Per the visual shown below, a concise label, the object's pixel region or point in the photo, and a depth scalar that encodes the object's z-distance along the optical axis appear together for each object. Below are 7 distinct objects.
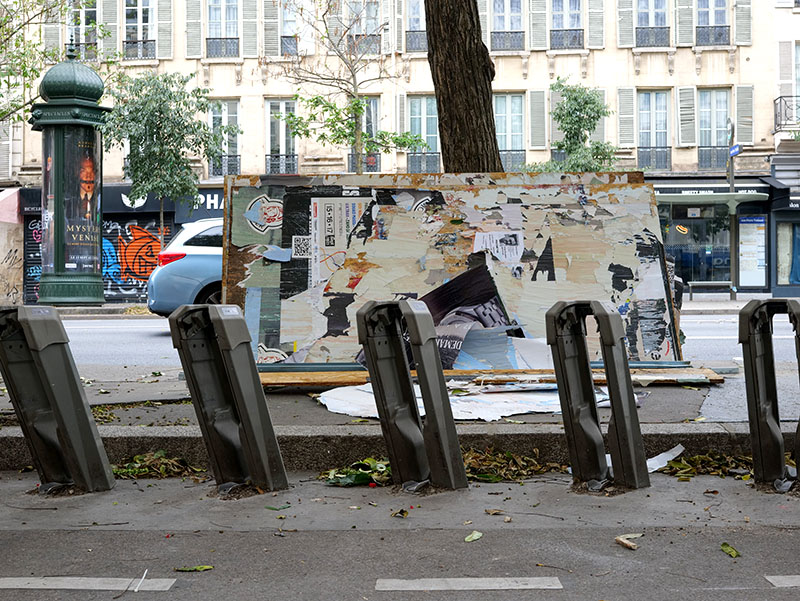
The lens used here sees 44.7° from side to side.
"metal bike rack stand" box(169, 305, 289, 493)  4.44
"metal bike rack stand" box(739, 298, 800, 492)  4.48
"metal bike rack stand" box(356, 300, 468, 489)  4.44
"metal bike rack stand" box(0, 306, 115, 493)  4.49
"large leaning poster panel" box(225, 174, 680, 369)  7.32
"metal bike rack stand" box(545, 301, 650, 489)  4.49
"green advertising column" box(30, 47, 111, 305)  12.99
